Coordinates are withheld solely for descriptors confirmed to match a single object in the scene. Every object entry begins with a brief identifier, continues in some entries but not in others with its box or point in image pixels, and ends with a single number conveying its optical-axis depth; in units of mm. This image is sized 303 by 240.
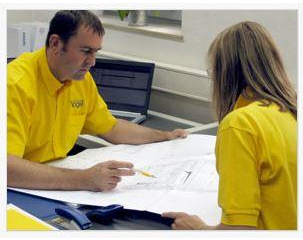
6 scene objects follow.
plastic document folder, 2032
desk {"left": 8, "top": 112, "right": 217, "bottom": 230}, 2104
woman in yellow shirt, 1946
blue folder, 2079
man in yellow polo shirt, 2325
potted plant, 3717
